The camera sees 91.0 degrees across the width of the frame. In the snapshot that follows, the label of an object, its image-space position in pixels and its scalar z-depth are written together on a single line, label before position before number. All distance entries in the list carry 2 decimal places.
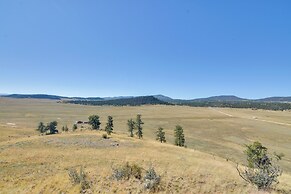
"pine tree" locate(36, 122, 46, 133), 54.97
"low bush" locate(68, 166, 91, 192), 16.54
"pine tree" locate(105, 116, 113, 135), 43.62
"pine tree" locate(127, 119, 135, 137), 49.84
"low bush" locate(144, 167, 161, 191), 15.94
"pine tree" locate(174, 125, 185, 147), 42.67
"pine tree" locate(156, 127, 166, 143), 45.35
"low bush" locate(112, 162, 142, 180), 17.50
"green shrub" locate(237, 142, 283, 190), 14.80
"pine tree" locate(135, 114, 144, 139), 48.45
